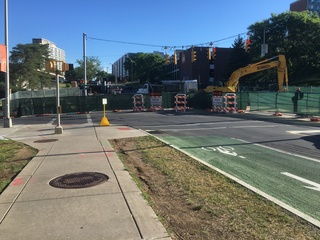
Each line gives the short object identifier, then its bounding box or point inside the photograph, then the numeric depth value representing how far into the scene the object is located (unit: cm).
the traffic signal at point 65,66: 1073
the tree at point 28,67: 5362
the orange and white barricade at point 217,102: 2119
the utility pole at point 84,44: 3188
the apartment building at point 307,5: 10719
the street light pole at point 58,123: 1073
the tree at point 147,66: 9188
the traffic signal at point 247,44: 2273
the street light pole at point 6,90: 1414
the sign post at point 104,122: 1320
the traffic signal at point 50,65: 1028
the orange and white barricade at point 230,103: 2036
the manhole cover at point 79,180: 474
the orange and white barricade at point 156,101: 2408
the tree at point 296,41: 4824
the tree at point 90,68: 8661
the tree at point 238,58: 5381
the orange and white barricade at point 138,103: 2350
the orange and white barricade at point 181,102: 2276
